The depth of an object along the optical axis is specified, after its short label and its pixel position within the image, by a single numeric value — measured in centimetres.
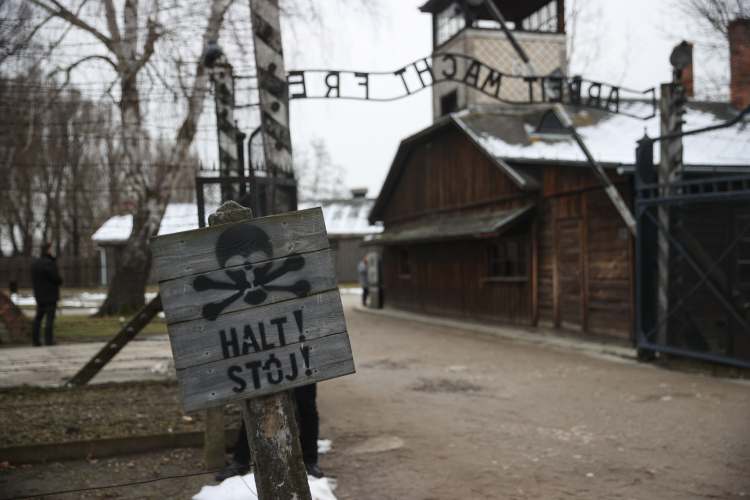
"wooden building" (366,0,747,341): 1223
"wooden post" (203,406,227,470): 486
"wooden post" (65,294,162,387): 579
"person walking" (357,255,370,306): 2489
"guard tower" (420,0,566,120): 1969
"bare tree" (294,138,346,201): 5289
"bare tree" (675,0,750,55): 2197
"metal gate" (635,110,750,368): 848
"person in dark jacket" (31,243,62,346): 1154
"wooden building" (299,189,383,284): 3884
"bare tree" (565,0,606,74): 3159
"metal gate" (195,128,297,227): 482
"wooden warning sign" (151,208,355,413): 253
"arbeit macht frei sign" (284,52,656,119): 555
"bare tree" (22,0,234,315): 1156
